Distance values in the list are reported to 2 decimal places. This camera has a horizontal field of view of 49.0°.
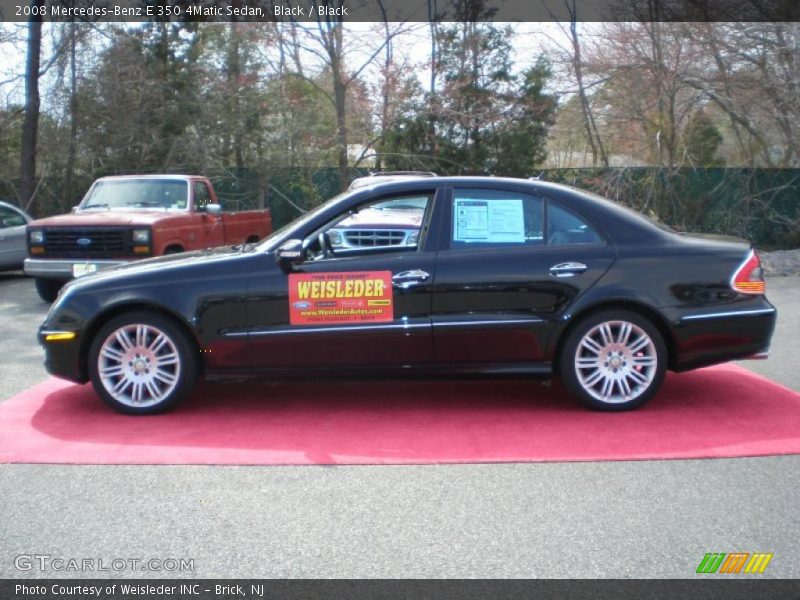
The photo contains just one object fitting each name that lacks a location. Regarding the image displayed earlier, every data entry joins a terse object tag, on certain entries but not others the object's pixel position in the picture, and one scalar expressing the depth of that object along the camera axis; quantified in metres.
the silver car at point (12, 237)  14.97
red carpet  5.31
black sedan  5.98
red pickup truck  11.02
